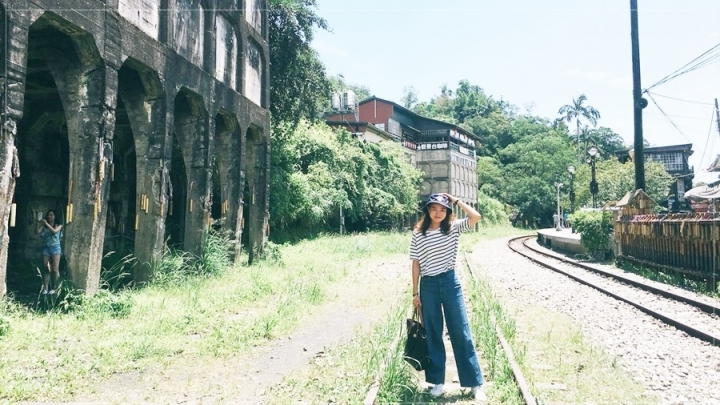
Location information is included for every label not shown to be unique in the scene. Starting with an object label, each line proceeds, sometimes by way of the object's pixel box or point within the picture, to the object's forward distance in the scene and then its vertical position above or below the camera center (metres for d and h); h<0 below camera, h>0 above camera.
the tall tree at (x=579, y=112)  79.12 +16.73
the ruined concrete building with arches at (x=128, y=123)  8.87 +2.29
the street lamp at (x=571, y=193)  35.87 +1.99
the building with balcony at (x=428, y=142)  48.56 +7.58
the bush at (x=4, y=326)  6.89 -1.35
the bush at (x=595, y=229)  19.15 -0.25
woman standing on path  4.81 -0.65
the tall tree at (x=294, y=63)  22.70 +7.21
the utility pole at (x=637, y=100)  18.45 +4.31
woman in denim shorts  9.65 -0.45
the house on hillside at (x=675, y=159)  50.64 +6.24
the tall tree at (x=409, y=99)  109.05 +25.93
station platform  22.84 -1.02
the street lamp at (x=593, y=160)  25.45 +3.14
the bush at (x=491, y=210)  57.22 +1.36
